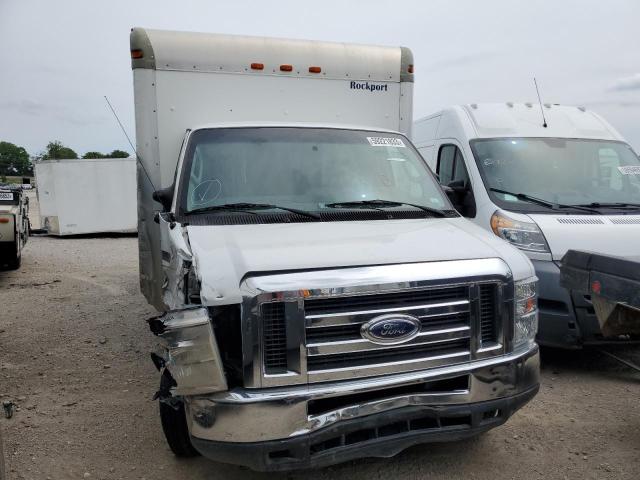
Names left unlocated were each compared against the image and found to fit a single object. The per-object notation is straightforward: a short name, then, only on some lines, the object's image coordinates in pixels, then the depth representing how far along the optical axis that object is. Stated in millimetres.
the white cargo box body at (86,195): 15906
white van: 5000
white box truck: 2656
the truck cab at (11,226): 9117
